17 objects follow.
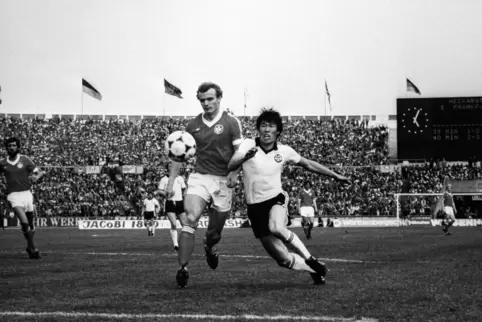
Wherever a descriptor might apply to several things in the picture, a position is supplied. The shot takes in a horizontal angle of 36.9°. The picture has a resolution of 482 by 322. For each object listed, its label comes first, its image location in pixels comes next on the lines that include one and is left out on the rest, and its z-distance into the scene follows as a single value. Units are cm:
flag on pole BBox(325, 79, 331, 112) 7081
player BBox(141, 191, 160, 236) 3443
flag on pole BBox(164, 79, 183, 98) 6506
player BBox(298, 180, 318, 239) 2825
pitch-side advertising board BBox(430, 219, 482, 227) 4975
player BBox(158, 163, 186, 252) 1766
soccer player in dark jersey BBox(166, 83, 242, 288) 910
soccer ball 898
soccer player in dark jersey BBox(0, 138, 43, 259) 1480
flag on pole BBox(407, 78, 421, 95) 5891
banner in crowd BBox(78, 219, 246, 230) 4881
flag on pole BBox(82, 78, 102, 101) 6450
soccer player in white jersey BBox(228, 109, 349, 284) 857
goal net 4962
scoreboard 4469
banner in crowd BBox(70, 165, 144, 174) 5586
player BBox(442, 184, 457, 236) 3038
